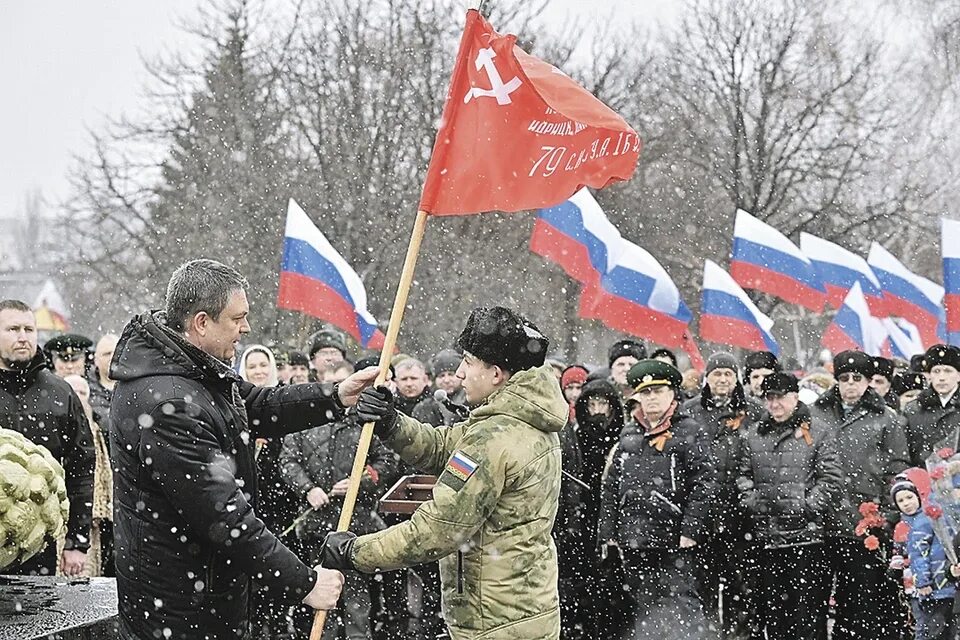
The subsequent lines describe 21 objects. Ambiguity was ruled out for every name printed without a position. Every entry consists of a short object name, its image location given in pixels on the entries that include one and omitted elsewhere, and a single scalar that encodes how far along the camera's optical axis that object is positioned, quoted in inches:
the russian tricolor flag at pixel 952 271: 393.7
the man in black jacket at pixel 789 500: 343.0
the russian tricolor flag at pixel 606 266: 458.3
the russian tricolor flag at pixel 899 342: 699.4
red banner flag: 211.3
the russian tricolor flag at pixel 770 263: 518.6
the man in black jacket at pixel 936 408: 357.4
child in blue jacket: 295.9
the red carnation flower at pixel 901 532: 302.5
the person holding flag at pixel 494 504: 172.6
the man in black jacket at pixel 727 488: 340.5
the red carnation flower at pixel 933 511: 289.9
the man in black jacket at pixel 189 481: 152.4
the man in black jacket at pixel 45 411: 246.8
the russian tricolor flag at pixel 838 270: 573.0
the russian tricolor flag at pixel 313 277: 439.2
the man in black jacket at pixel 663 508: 300.0
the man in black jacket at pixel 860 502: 349.7
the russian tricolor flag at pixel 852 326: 534.6
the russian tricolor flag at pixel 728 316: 484.1
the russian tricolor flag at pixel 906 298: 581.4
